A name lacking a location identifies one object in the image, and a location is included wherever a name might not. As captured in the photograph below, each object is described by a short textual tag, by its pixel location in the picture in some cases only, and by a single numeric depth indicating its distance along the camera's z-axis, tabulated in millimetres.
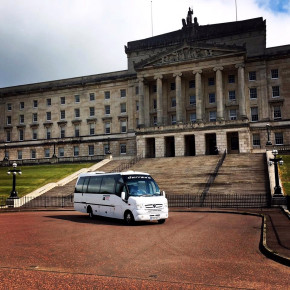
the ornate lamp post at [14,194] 33994
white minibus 19359
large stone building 59375
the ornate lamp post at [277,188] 27775
